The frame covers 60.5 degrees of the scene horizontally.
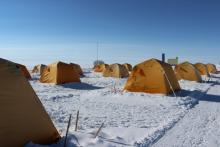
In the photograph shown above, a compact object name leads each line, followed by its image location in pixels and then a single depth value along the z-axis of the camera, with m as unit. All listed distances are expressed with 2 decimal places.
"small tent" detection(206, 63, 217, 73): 33.38
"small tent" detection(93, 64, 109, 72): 30.59
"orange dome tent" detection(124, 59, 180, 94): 11.10
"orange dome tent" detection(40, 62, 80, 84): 15.08
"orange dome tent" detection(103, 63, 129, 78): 22.16
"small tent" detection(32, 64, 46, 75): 27.63
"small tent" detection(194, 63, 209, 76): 26.03
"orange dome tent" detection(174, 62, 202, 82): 18.35
